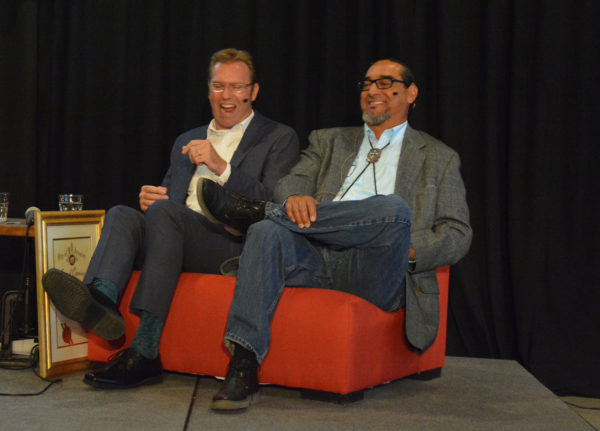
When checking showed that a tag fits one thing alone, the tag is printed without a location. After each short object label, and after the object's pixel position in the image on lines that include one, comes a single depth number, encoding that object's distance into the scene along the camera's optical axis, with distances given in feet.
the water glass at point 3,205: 9.48
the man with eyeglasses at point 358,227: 7.07
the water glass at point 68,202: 8.98
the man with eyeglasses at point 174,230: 7.29
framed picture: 8.05
